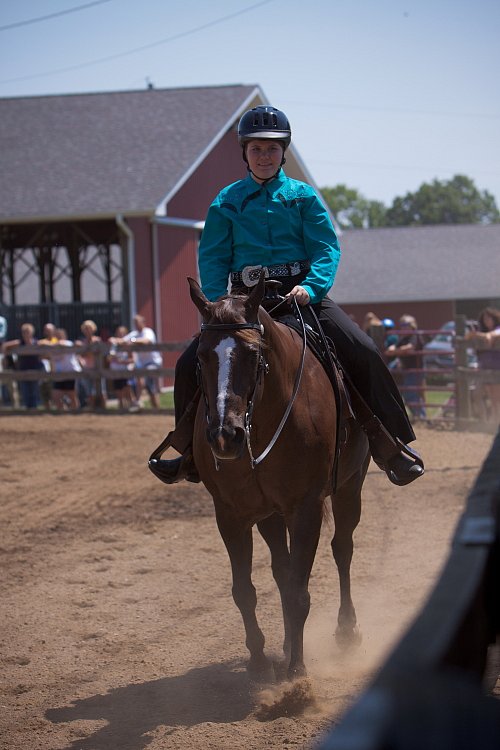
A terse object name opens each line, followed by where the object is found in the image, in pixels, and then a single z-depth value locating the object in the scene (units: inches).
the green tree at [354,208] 5452.8
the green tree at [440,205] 5246.1
